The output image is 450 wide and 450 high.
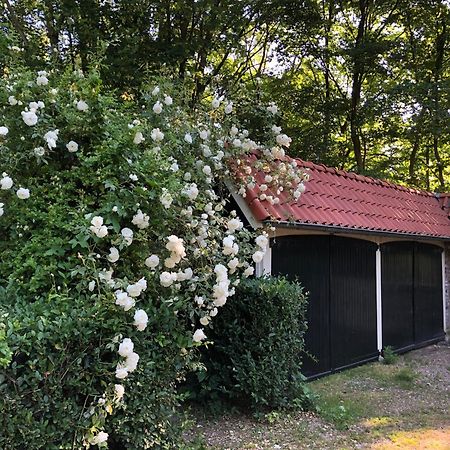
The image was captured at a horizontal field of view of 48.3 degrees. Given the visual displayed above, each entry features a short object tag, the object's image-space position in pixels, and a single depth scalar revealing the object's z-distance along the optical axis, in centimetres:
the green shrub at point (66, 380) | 298
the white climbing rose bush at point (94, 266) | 314
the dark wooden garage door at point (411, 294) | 936
